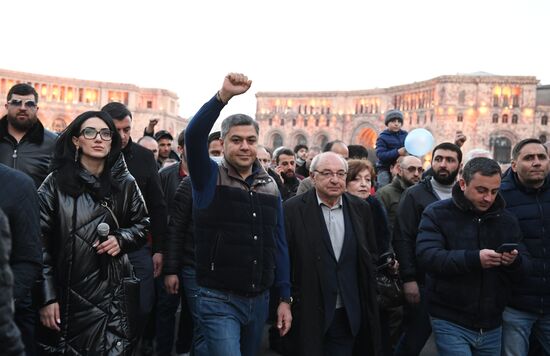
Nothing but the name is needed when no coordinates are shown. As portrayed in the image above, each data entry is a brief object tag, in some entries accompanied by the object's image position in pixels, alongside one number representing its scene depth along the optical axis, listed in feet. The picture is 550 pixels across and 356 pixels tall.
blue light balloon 28.63
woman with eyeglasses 11.88
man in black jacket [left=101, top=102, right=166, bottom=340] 16.72
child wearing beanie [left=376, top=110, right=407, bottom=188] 29.73
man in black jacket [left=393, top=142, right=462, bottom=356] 16.76
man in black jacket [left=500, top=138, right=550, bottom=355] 14.79
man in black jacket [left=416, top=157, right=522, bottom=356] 13.57
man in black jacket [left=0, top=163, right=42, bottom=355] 10.63
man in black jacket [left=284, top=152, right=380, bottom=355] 14.17
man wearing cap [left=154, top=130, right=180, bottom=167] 30.53
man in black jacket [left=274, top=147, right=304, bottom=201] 29.30
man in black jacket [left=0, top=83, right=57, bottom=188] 16.48
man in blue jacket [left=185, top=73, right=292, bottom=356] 12.56
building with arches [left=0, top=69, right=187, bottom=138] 233.35
